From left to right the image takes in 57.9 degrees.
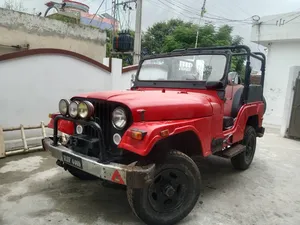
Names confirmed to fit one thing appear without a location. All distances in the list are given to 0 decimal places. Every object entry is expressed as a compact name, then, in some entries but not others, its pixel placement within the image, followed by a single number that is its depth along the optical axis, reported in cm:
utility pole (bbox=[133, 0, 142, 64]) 1009
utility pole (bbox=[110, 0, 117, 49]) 1334
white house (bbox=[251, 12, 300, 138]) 1082
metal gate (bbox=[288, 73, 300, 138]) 777
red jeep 252
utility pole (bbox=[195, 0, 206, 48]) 1369
